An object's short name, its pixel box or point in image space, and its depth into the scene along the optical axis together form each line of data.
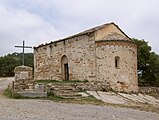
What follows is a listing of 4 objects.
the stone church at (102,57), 24.42
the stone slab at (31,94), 18.71
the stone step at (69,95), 19.42
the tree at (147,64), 34.16
